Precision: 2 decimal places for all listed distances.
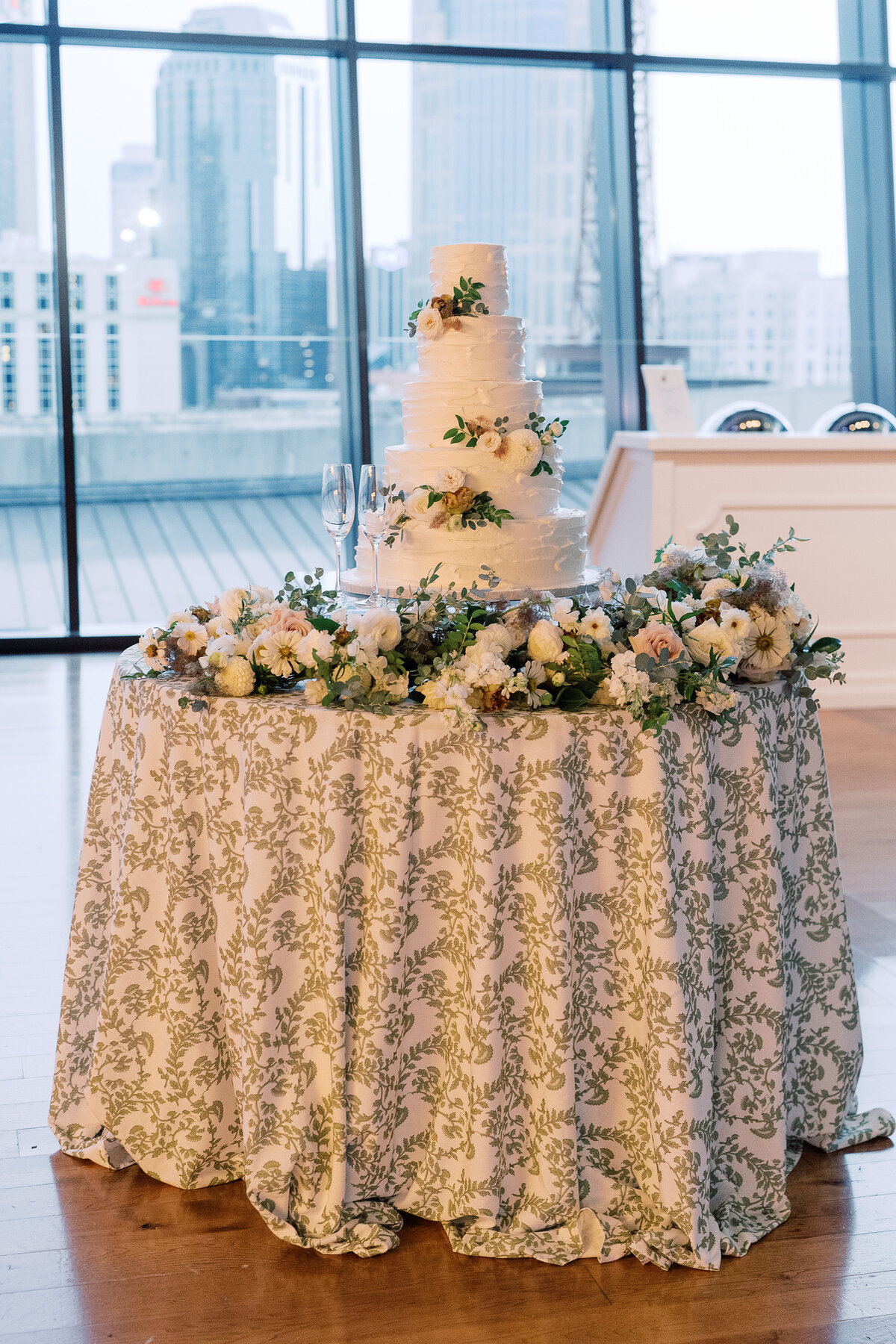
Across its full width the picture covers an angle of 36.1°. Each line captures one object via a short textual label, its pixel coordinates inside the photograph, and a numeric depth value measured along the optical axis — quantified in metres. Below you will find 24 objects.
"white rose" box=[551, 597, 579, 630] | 1.99
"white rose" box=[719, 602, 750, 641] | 1.98
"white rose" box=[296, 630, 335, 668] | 1.96
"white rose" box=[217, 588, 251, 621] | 2.16
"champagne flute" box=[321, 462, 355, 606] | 2.48
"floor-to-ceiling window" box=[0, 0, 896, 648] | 6.37
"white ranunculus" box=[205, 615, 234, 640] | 2.13
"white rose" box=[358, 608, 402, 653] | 1.96
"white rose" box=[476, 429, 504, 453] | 2.73
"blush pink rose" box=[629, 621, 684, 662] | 1.93
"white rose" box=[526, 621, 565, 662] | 1.94
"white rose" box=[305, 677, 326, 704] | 1.94
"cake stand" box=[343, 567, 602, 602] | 2.73
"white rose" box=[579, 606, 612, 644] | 1.97
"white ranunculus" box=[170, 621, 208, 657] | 2.10
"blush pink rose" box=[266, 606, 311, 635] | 2.01
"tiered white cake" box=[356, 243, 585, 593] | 2.74
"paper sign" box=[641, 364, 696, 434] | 5.71
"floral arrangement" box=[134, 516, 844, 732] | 1.89
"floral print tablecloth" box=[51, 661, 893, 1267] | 1.89
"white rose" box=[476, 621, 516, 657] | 1.93
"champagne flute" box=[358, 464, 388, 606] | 2.59
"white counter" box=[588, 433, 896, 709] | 5.37
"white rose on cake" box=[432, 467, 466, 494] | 2.66
